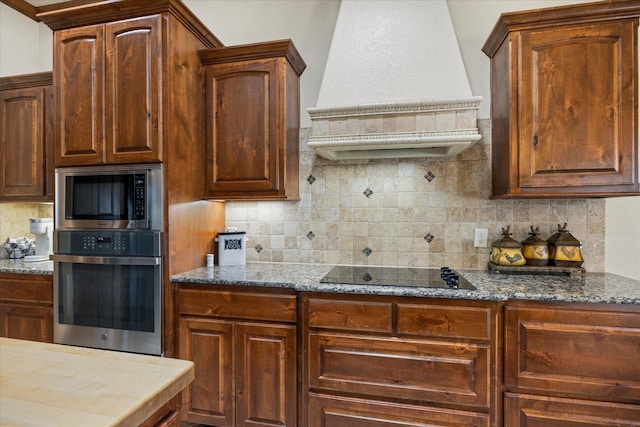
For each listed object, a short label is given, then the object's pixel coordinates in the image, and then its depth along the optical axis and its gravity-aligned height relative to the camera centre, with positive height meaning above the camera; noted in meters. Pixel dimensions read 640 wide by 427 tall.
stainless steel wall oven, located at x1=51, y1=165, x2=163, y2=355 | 1.95 -0.27
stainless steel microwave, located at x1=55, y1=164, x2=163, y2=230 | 1.95 +0.09
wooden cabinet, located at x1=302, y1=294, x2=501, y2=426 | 1.59 -0.74
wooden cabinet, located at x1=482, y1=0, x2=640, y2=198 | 1.71 +0.58
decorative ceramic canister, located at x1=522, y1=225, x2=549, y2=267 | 2.03 -0.24
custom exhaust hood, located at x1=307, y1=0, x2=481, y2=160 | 1.82 +0.74
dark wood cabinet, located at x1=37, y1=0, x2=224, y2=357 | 1.95 +0.70
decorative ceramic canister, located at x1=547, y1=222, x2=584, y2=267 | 1.98 -0.23
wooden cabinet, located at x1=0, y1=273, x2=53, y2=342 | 2.21 -0.63
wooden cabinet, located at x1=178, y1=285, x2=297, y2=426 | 1.82 -0.79
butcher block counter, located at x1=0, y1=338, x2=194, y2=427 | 0.55 -0.33
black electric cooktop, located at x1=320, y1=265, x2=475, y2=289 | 1.74 -0.38
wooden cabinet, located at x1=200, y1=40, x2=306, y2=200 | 2.17 +0.60
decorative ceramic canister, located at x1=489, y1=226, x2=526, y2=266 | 2.03 -0.25
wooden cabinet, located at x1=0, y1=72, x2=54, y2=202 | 2.50 +0.56
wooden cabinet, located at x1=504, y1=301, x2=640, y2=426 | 1.48 -0.69
